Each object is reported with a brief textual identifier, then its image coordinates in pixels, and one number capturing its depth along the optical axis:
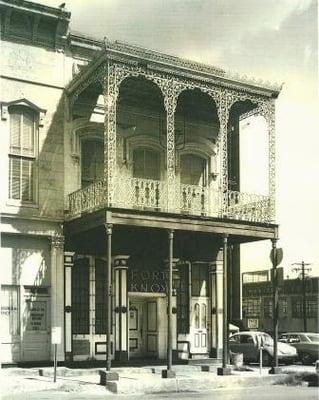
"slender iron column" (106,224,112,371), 15.66
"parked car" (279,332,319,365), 25.19
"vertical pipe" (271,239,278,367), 18.16
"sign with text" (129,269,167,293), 20.09
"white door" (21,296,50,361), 18.03
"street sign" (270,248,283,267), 18.33
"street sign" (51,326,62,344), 15.45
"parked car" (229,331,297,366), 24.25
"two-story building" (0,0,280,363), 17.56
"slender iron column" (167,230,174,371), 16.45
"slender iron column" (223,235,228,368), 17.44
